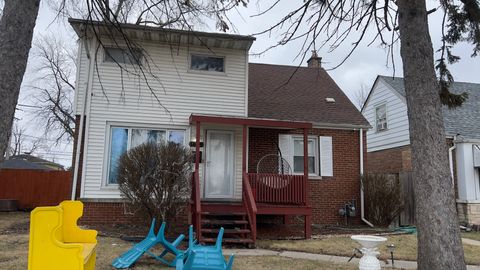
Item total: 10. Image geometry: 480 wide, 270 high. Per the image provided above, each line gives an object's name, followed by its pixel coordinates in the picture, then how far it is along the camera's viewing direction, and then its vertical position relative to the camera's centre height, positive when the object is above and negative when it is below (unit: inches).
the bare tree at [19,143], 2017.7 +203.4
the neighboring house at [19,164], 909.2 +44.5
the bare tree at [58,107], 1144.8 +227.4
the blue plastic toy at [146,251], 252.2 -40.3
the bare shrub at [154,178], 360.2 +6.9
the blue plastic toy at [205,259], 218.8 -37.9
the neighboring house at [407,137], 568.7 +84.0
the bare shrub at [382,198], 515.5 -9.0
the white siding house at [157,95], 448.6 +101.7
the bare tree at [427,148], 216.8 +23.7
